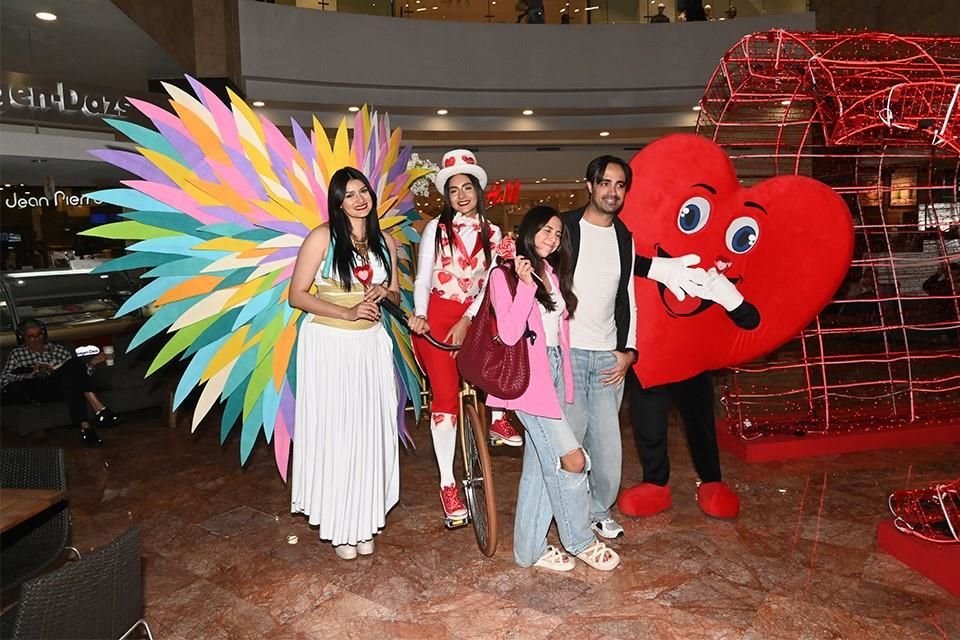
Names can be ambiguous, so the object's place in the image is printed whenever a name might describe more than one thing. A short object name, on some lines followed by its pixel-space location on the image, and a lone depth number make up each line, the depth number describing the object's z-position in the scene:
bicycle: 2.67
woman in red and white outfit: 2.97
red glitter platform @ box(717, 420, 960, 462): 3.96
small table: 1.85
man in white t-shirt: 2.63
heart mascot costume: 3.00
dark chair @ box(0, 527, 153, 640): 1.39
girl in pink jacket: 2.34
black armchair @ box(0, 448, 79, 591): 2.23
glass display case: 5.23
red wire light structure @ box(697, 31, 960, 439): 3.08
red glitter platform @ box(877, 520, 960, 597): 2.53
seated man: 4.79
